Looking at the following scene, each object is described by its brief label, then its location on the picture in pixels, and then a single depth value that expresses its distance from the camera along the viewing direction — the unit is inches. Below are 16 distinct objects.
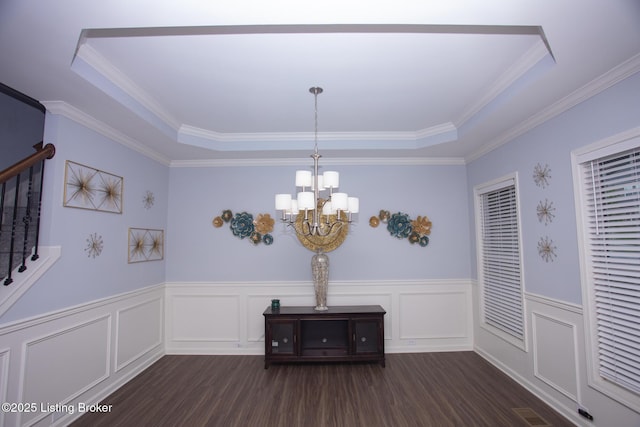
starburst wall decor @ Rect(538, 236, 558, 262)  108.8
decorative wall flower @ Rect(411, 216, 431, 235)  166.4
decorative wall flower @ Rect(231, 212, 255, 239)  165.0
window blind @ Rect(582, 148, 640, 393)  82.4
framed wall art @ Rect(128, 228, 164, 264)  138.2
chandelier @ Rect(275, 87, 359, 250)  96.8
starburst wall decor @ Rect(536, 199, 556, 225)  109.4
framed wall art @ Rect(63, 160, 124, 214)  105.1
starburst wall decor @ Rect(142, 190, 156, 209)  147.6
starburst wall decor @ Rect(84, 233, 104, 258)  112.8
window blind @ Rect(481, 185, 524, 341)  130.3
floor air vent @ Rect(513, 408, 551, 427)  98.1
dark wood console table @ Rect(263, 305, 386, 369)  143.9
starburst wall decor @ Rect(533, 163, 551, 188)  111.0
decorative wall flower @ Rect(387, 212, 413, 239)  165.8
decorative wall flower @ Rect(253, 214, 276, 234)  165.8
